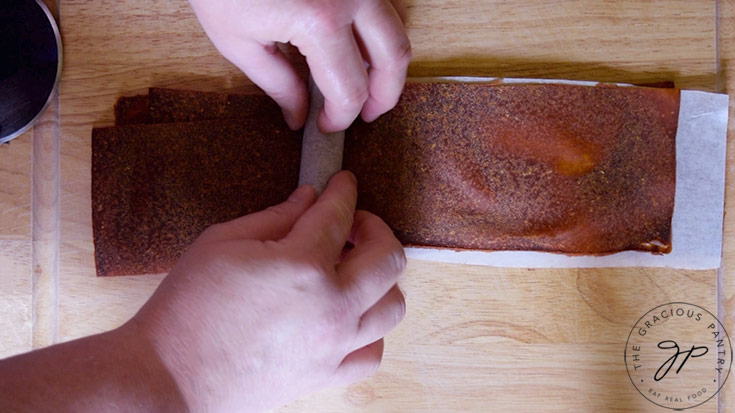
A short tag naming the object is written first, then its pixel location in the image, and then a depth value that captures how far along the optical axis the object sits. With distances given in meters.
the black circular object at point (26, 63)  0.51
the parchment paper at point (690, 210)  0.52
